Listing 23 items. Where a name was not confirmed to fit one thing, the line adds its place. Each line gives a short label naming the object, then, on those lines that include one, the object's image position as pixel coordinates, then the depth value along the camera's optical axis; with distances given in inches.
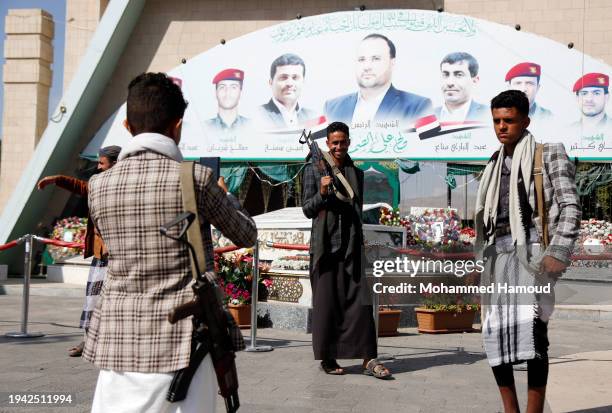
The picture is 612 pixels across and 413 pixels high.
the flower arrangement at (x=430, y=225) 468.2
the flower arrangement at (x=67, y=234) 659.4
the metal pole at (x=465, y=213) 789.2
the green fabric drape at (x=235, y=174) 725.3
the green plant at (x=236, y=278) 354.6
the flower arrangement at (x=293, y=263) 379.6
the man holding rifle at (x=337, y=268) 240.2
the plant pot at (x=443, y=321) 362.0
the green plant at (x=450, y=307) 350.0
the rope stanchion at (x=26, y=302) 319.3
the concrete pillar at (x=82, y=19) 858.1
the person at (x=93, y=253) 248.8
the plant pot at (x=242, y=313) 352.5
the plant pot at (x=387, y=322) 351.6
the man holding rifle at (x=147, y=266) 98.7
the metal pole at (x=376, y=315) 275.0
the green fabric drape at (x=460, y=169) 681.0
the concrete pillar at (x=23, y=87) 794.2
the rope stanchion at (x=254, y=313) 293.1
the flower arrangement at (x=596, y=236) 629.2
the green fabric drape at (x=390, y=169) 681.0
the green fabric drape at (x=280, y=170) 713.0
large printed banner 671.8
